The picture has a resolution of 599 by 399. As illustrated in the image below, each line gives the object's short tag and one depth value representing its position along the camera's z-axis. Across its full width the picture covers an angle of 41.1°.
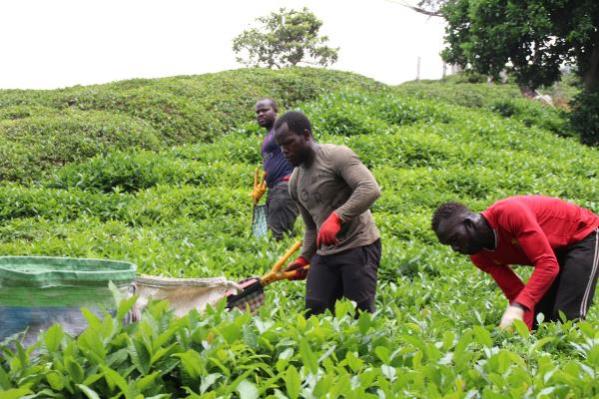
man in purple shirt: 8.30
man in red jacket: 4.74
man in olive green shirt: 5.03
